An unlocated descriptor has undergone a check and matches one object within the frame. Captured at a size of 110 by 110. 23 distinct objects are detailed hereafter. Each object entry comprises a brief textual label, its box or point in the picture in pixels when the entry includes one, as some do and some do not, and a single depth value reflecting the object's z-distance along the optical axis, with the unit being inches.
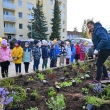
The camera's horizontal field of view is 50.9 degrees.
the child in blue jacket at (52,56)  228.5
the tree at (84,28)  1088.6
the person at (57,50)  234.8
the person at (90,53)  300.4
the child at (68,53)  244.7
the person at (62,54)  252.3
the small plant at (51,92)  92.4
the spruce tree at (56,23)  1080.3
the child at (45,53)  216.5
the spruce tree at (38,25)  963.7
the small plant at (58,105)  72.6
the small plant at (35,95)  88.4
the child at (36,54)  203.9
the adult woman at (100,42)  111.4
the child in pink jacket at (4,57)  162.3
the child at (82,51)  275.2
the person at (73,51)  262.6
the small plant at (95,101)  75.4
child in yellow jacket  185.6
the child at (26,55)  191.7
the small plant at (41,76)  129.6
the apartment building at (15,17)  986.3
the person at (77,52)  272.8
